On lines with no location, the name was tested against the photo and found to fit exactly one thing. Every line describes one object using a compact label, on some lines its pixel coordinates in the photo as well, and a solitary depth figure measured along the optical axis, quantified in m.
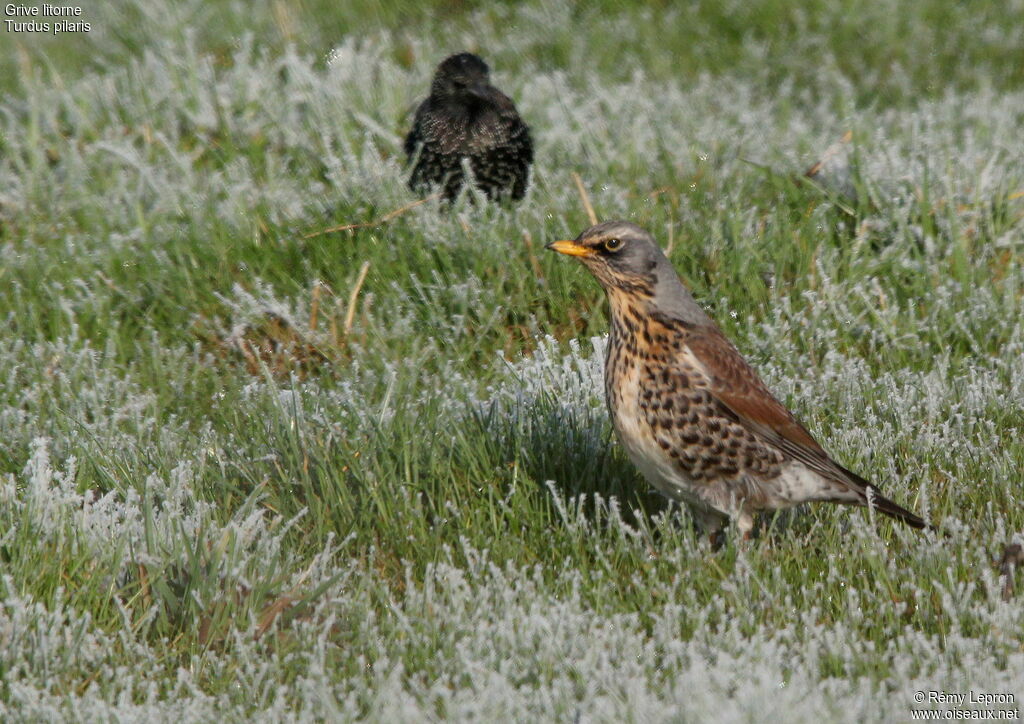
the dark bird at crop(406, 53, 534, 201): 15.48
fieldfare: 9.57
